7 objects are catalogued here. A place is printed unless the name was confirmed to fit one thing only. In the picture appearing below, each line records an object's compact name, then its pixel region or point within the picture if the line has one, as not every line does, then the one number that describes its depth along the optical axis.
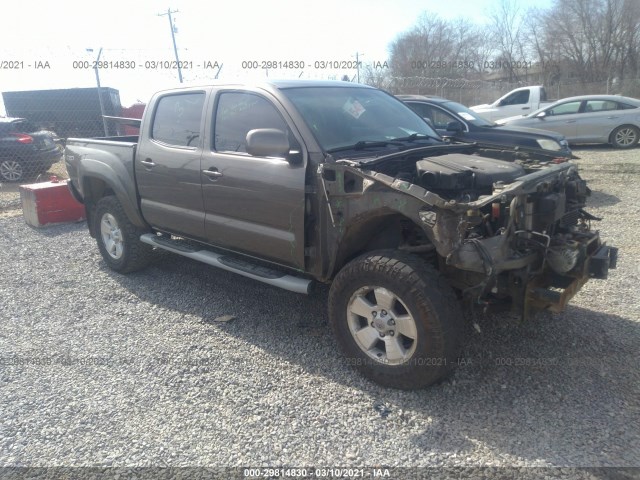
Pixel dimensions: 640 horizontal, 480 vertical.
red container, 8.21
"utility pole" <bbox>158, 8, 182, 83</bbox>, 27.92
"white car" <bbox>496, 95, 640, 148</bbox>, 13.91
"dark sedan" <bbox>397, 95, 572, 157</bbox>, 7.61
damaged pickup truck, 3.08
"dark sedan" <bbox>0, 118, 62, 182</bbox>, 12.02
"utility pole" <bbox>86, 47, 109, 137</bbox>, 11.65
